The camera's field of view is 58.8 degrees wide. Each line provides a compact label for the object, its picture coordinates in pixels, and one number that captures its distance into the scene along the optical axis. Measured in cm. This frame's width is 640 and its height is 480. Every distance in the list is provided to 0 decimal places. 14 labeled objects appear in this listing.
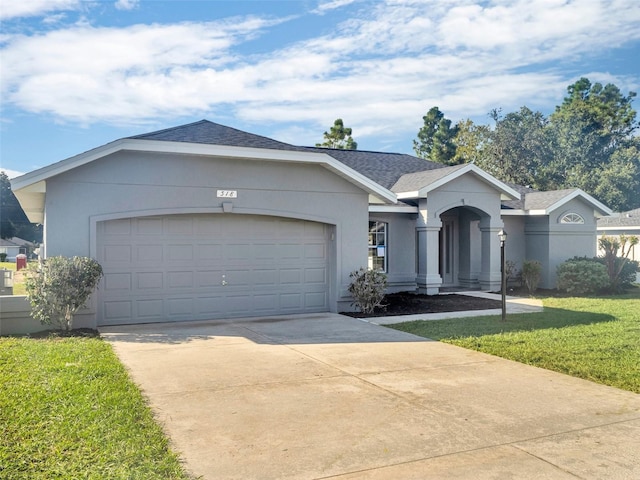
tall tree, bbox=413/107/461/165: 4878
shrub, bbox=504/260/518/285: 1919
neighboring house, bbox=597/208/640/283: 3030
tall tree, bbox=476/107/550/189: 4278
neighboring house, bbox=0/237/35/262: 5452
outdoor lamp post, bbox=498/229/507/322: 1204
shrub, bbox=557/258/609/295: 1759
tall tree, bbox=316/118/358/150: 4531
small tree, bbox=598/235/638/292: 1811
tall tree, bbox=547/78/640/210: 3984
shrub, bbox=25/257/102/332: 998
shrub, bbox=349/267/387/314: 1315
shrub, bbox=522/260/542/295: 1815
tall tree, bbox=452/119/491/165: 4497
